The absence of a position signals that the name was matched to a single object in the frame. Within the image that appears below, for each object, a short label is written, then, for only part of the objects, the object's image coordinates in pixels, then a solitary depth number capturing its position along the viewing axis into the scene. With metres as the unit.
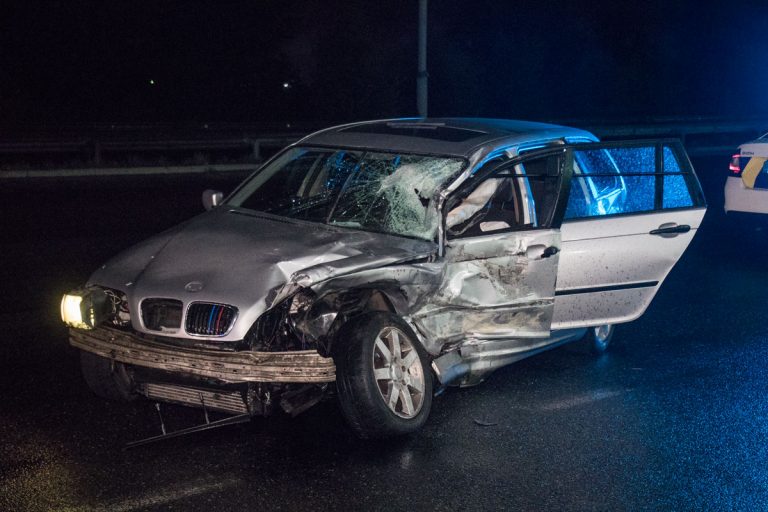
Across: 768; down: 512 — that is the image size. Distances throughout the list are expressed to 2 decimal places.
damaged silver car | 4.81
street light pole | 19.72
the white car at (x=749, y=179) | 10.06
